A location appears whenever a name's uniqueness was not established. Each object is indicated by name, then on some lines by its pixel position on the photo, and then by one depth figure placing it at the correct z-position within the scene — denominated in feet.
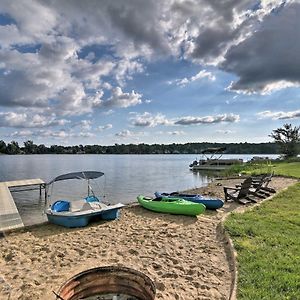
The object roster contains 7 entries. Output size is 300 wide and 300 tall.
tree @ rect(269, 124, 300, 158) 138.65
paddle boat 27.83
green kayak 29.24
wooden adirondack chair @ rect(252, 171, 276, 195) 40.82
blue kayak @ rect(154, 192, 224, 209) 32.81
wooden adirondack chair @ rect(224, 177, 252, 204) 35.71
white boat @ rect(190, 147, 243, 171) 123.18
